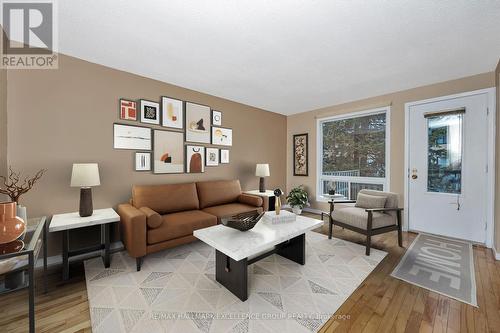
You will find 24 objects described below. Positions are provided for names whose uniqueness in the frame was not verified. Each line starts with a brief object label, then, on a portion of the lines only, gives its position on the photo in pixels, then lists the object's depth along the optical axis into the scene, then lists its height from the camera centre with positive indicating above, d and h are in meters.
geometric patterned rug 1.49 -1.16
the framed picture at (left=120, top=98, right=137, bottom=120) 2.79 +0.77
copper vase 1.27 -0.39
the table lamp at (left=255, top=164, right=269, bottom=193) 4.14 -0.15
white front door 2.88 -0.02
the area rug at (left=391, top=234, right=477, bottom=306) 1.87 -1.12
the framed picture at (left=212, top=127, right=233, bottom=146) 3.81 +0.55
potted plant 4.56 -0.78
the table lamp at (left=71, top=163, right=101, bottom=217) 2.18 -0.18
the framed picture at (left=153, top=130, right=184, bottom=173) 3.10 +0.20
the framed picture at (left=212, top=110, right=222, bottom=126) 3.78 +0.88
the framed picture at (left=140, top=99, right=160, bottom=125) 2.96 +0.78
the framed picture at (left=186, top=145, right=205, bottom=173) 3.47 +0.10
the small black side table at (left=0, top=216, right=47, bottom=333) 1.22 -0.65
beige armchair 2.62 -0.69
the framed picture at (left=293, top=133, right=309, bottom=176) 4.89 +0.25
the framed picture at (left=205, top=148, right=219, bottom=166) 3.72 +0.14
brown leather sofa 2.18 -0.65
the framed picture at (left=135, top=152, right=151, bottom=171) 2.93 +0.05
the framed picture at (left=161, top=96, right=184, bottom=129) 3.16 +0.83
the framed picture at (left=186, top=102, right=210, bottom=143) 3.44 +0.73
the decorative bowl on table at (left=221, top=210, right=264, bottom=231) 1.96 -0.57
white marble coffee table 1.71 -0.68
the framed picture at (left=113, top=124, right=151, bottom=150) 2.76 +0.38
